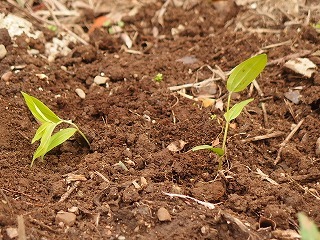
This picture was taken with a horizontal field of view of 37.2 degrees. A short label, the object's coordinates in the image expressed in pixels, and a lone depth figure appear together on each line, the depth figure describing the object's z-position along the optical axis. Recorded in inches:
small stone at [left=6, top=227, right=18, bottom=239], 59.9
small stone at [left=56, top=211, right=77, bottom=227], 64.2
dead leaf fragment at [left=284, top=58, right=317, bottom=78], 89.7
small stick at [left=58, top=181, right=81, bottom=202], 69.1
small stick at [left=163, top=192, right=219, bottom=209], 66.9
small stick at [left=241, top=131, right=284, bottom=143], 81.3
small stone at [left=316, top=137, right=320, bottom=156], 79.0
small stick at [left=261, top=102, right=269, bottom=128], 86.0
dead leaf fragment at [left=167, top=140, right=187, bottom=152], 78.8
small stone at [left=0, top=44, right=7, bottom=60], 93.2
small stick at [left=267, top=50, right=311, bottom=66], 94.0
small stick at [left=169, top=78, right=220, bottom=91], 92.2
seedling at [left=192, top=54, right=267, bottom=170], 73.4
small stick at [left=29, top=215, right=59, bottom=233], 62.8
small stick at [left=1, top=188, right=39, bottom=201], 68.3
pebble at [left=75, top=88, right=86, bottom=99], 91.9
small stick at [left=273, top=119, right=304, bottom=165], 79.3
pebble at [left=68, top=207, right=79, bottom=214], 66.2
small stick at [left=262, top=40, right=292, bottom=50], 99.4
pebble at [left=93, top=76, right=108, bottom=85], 94.3
